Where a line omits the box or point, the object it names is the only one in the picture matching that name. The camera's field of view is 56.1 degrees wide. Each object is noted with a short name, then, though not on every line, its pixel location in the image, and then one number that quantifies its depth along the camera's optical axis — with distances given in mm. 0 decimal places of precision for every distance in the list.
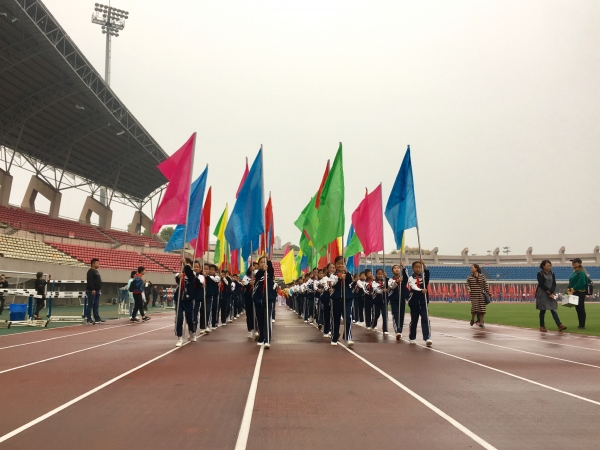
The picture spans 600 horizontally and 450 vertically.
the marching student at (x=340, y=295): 12773
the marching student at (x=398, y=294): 14000
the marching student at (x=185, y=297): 12742
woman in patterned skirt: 17984
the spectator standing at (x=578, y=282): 15789
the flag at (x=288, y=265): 36531
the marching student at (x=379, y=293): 16616
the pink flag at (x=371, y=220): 17391
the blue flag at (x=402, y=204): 14398
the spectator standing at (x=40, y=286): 18953
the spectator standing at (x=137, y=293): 21278
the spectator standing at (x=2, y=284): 20516
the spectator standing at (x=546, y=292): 15984
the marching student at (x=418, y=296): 12820
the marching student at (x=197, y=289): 13781
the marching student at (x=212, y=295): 16234
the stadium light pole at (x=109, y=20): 57406
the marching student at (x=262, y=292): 12006
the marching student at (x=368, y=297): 17688
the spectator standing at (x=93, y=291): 19000
